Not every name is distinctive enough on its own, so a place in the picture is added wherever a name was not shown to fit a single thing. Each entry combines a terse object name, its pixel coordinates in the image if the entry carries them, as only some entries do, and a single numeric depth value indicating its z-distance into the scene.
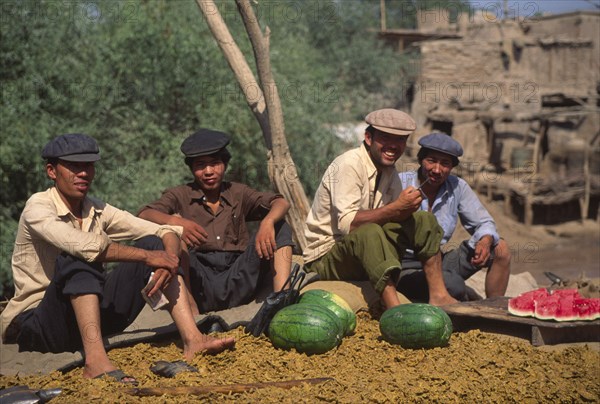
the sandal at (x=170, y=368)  4.76
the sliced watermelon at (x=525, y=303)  5.68
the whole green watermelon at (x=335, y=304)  5.45
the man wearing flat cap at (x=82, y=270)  4.78
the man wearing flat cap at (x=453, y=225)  6.43
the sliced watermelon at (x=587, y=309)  5.68
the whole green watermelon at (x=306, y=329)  5.09
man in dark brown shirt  5.83
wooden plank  5.55
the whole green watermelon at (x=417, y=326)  5.20
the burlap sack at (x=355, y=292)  6.01
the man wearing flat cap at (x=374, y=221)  5.72
